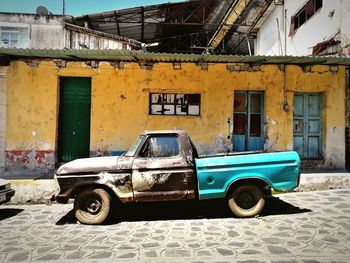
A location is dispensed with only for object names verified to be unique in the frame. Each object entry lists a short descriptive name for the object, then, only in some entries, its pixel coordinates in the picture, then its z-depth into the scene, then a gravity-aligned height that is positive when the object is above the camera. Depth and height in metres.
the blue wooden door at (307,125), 9.88 +0.42
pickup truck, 5.26 -0.80
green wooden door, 9.64 +0.54
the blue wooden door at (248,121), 9.86 +0.53
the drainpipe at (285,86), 9.59 +1.75
